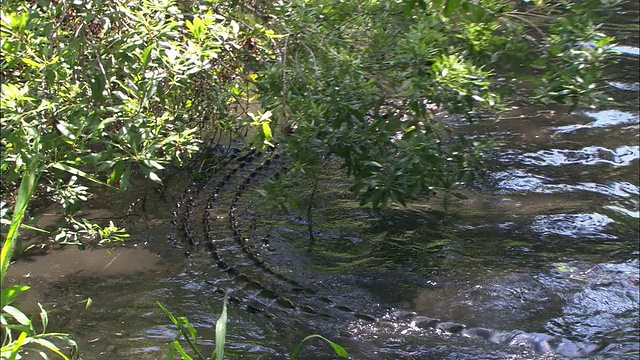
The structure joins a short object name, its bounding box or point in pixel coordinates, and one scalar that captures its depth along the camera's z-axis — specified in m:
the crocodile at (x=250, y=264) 4.53
